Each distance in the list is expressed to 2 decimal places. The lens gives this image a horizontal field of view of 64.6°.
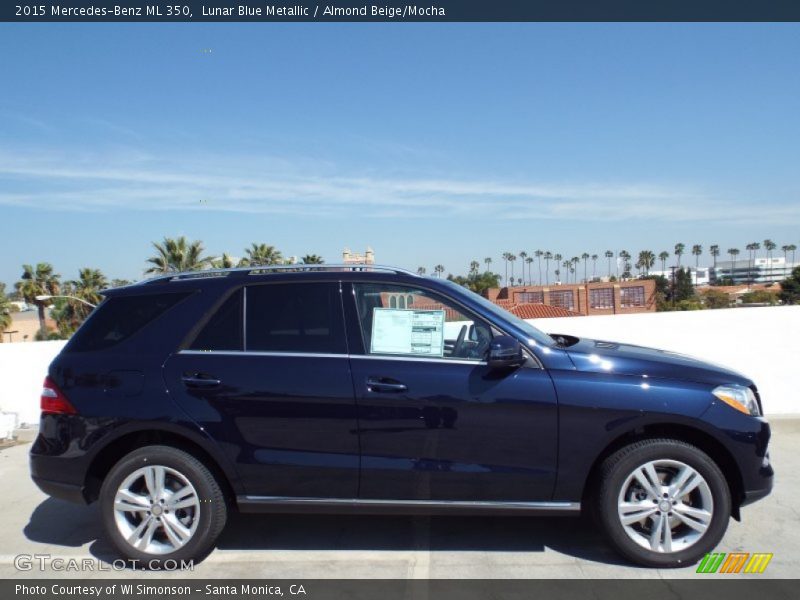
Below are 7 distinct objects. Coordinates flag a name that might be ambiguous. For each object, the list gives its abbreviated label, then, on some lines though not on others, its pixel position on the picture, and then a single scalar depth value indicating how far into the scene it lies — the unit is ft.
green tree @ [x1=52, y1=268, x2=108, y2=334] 148.97
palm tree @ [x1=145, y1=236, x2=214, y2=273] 122.11
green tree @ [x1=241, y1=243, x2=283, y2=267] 139.13
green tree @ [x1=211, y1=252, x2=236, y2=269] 105.97
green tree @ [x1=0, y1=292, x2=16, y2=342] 125.69
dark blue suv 12.33
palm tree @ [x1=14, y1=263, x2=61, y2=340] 157.58
